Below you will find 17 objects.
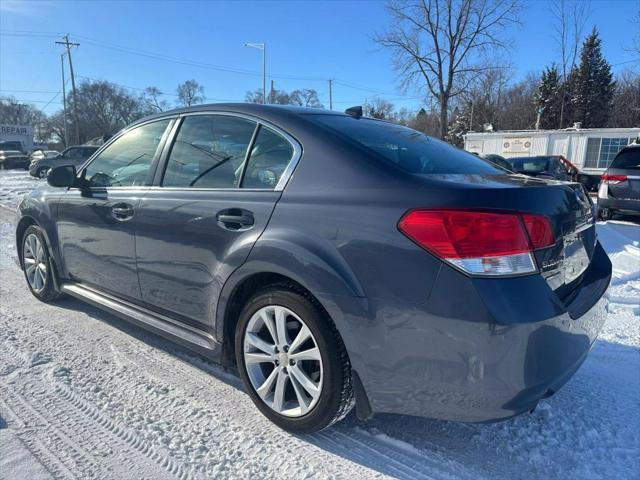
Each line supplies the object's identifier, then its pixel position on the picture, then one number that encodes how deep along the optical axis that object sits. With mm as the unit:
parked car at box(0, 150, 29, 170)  31545
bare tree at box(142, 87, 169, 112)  77562
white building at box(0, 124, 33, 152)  60094
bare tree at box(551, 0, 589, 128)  27008
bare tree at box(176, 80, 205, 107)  65244
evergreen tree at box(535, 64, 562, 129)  44094
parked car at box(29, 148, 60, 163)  28328
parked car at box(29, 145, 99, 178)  21125
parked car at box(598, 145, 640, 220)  8965
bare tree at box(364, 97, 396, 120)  68150
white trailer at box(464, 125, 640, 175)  21016
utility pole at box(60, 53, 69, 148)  47169
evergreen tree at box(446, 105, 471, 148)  54875
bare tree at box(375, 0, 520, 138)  22188
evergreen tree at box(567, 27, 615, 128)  42688
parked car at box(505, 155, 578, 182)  13021
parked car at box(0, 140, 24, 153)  39334
